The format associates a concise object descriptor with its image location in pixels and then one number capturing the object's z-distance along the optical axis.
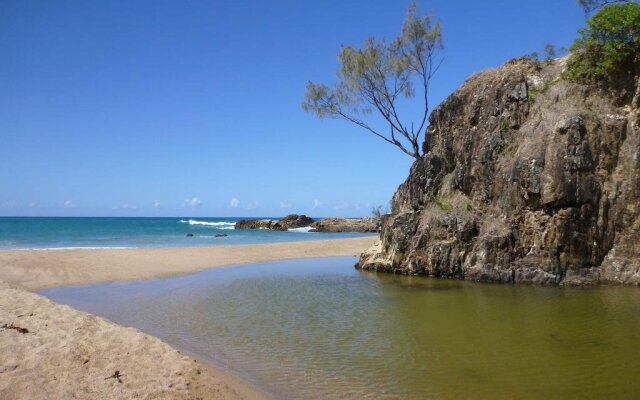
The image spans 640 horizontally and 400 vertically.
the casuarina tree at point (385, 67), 28.72
